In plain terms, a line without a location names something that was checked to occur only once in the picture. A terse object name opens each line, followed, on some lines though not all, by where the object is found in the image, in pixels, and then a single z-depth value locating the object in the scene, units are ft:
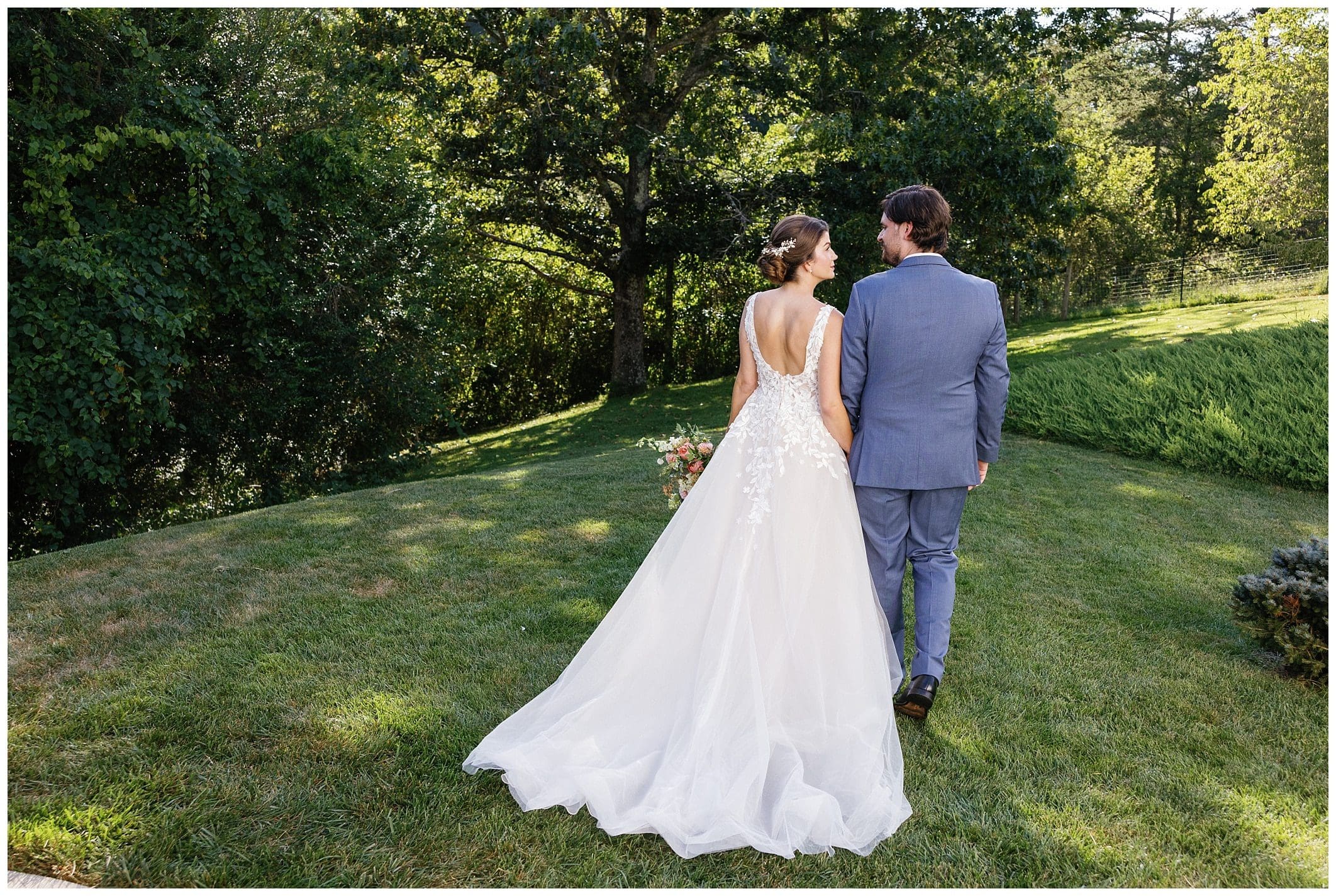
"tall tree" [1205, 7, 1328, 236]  60.13
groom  11.77
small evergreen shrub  13.42
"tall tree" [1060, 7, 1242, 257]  92.94
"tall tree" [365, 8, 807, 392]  39.73
